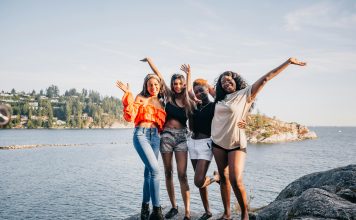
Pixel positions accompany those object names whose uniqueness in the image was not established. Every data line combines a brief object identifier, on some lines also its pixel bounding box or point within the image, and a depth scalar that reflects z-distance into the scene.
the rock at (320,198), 4.98
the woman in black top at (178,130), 7.00
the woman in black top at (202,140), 6.77
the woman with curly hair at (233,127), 6.03
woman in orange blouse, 6.77
